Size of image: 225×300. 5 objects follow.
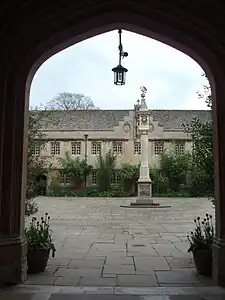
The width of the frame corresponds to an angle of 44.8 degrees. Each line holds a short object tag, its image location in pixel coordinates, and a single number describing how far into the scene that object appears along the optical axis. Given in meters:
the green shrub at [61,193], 16.74
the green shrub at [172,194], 15.96
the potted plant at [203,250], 2.98
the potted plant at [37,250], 3.02
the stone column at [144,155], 11.66
